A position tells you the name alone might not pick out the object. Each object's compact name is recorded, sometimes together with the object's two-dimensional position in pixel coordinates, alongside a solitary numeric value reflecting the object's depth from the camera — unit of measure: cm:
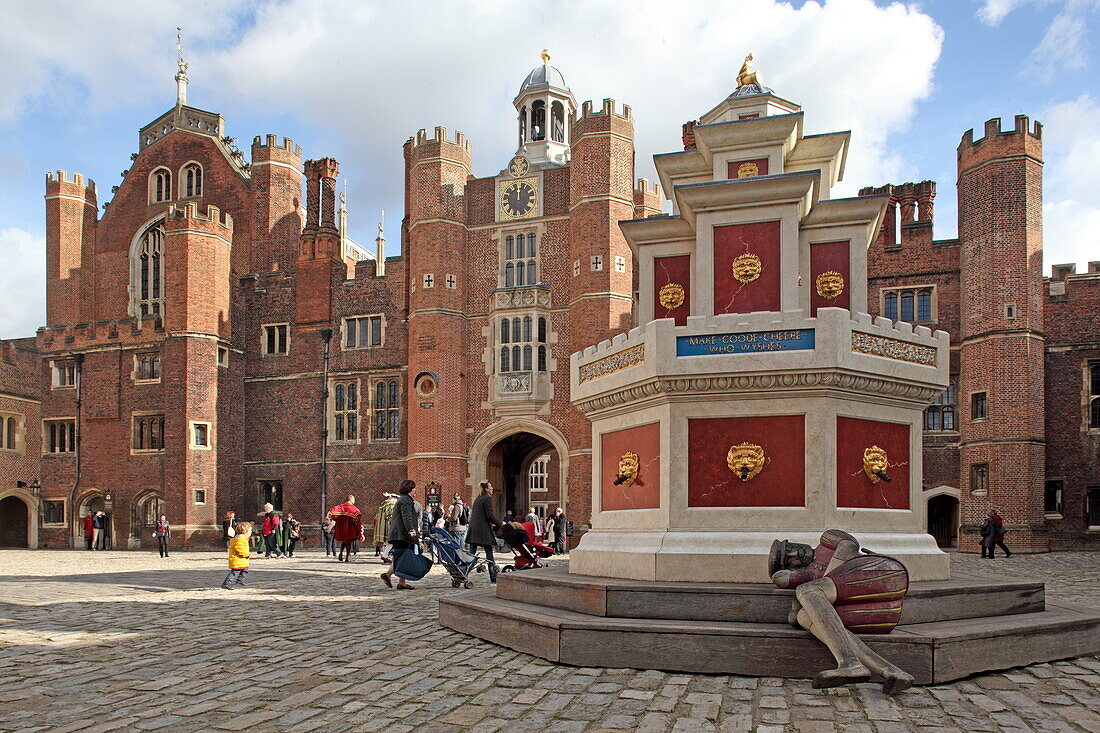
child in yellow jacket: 1482
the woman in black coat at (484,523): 1433
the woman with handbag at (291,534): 2739
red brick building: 2889
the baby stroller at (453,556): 1395
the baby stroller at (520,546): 1431
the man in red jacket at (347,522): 2011
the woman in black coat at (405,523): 1309
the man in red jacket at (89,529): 3425
